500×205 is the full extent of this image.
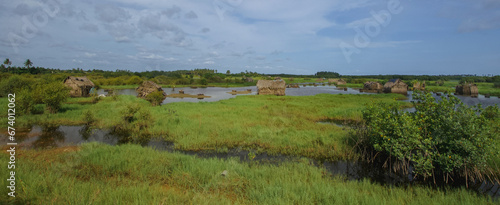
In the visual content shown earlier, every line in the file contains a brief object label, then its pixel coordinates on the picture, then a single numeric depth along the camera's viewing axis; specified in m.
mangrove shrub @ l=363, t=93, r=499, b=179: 6.47
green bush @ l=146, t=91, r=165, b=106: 25.36
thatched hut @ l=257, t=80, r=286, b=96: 41.03
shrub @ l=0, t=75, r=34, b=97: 26.78
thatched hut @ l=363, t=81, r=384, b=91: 55.92
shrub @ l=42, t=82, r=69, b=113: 15.98
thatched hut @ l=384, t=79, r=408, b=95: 44.47
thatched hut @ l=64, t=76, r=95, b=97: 30.00
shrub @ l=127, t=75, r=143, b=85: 66.49
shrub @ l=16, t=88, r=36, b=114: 15.29
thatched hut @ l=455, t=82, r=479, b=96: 38.97
